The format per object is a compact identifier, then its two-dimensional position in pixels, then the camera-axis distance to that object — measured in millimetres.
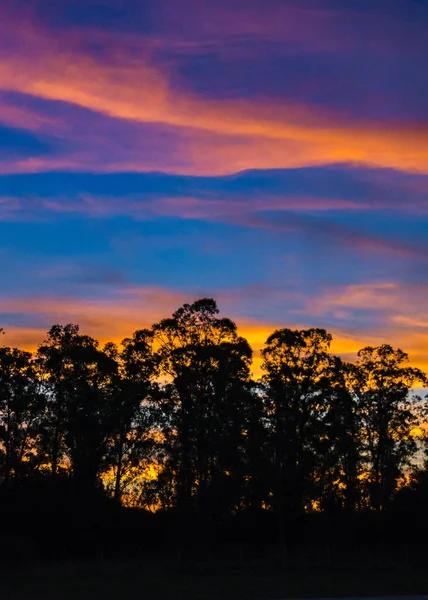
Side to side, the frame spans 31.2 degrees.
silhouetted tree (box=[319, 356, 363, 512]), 50375
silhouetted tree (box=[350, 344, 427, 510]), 52469
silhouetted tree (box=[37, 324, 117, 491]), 50438
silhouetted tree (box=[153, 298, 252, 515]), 49469
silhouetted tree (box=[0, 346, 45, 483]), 51094
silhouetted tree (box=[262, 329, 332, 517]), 49312
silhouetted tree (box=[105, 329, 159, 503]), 50688
